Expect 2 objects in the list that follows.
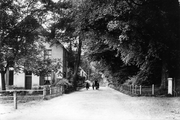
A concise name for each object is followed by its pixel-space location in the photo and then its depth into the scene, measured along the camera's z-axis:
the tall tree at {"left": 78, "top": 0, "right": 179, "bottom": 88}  18.95
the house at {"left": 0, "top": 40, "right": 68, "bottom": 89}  38.50
